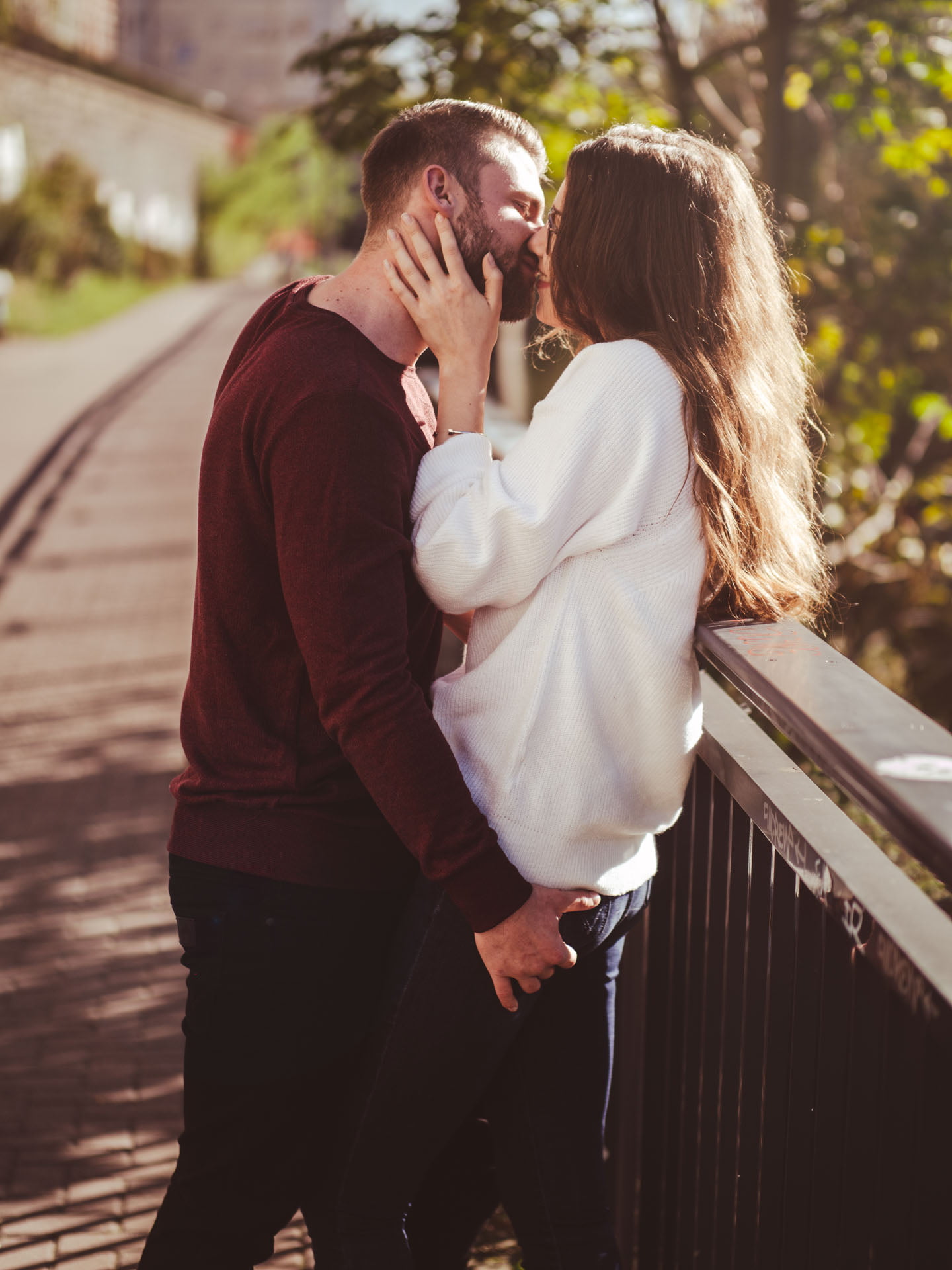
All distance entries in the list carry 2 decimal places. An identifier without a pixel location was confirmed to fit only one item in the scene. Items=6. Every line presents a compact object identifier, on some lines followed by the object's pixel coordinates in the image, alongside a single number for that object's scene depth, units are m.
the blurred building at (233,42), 86.94
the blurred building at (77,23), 33.44
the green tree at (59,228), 28.17
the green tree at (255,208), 49.44
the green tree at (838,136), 4.65
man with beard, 1.61
